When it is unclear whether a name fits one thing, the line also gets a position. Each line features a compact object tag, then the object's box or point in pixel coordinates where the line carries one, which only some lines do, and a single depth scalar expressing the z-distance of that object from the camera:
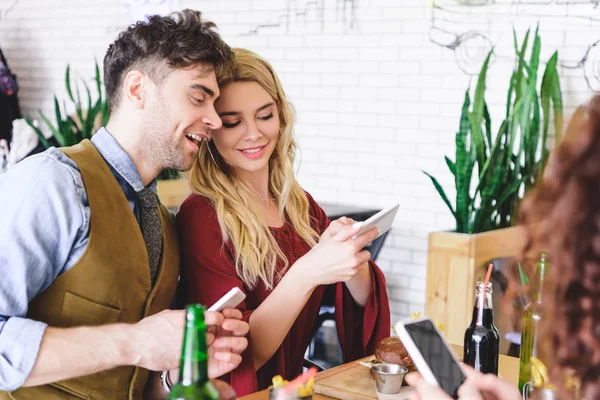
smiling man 1.72
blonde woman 2.16
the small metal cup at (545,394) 1.46
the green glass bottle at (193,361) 1.11
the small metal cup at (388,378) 1.75
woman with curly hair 0.99
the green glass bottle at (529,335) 1.90
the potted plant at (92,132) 5.18
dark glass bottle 1.86
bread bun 1.87
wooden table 1.77
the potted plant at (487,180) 3.76
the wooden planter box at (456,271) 3.72
